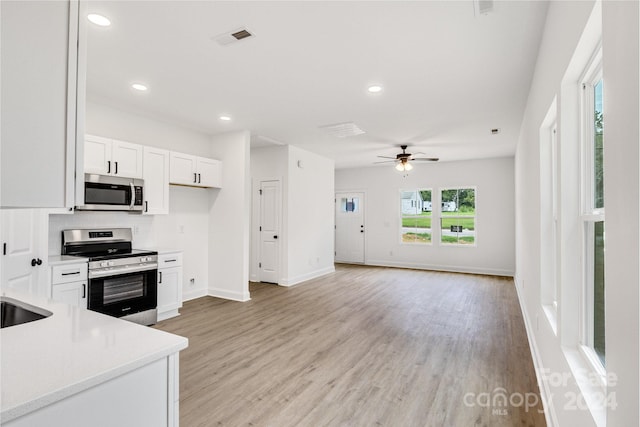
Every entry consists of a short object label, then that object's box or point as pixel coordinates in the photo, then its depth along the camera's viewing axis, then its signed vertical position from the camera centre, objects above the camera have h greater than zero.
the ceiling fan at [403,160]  6.30 +1.10
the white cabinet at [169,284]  4.18 -0.87
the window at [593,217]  1.51 +0.01
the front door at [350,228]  9.21 -0.29
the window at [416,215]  8.36 +0.08
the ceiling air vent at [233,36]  2.47 +1.37
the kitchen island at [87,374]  0.90 -0.47
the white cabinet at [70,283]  3.18 -0.66
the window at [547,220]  2.62 -0.01
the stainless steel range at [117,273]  3.53 -0.63
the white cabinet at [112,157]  3.62 +0.67
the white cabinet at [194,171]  4.55 +0.66
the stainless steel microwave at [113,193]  3.60 +0.26
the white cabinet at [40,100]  0.97 +0.36
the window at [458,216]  7.86 +0.05
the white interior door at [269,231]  6.30 -0.27
